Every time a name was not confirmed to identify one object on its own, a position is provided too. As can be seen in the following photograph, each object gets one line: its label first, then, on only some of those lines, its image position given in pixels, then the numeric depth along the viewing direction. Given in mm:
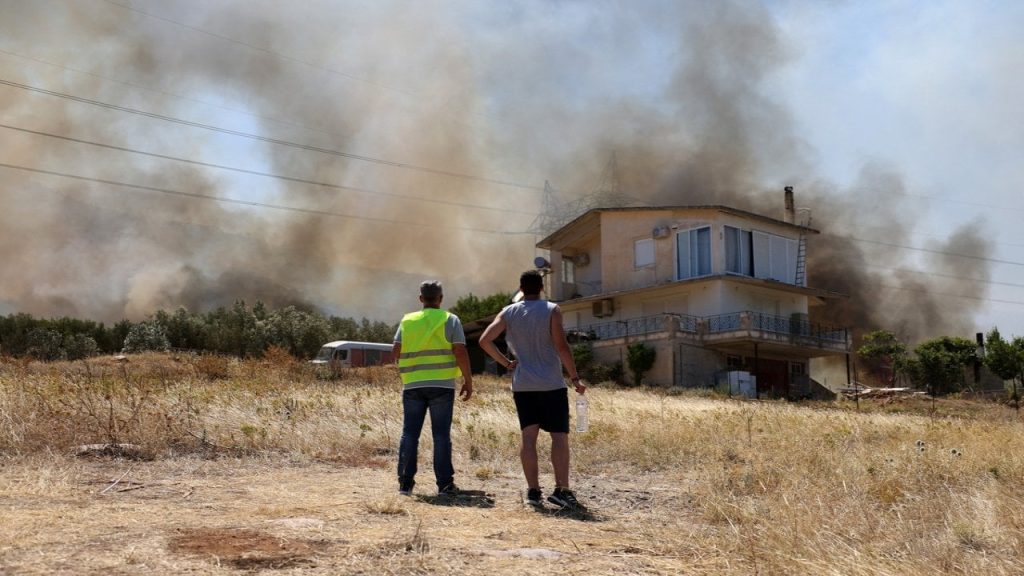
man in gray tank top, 7285
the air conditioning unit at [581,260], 43688
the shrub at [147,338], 47062
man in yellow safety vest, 7773
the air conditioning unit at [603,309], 39656
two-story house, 35969
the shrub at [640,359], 35594
